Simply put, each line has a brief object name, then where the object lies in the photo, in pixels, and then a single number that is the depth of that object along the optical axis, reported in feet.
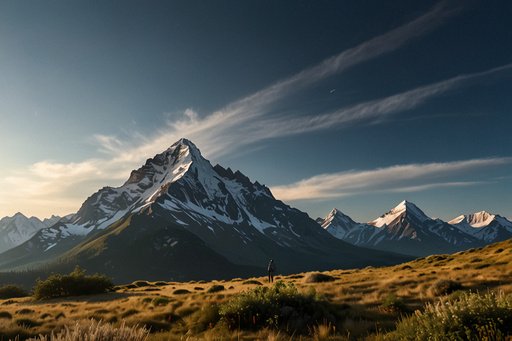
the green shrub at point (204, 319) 44.60
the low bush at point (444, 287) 63.46
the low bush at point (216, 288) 111.41
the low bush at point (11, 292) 170.71
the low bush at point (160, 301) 76.12
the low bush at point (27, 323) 54.54
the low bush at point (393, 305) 49.72
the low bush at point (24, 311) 78.38
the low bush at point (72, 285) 135.44
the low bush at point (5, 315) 70.71
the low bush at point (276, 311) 41.04
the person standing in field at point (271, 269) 136.14
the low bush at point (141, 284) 177.62
